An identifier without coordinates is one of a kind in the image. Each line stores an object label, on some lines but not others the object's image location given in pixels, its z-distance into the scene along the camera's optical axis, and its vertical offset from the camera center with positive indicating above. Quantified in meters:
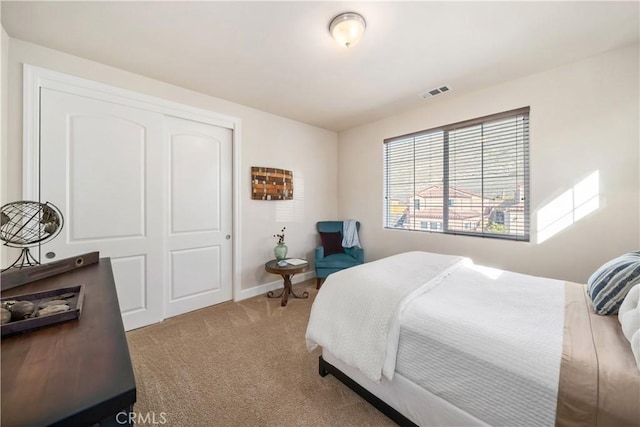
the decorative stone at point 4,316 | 0.73 -0.30
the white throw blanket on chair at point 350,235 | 3.93 -0.34
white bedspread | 0.97 -0.59
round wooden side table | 3.07 -0.70
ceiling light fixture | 1.70 +1.28
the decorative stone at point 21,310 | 0.80 -0.31
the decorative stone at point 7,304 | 0.80 -0.30
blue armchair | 3.54 -0.61
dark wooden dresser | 0.47 -0.36
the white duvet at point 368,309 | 1.35 -0.58
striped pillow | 1.28 -0.37
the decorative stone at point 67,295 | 1.02 -0.33
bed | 0.91 -0.59
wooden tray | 0.72 -0.32
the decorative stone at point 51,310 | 0.80 -0.31
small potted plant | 3.33 -0.50
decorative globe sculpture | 1.31 -0.08
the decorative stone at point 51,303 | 0.87 -0.32
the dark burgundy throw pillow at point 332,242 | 4.00 -0.45
